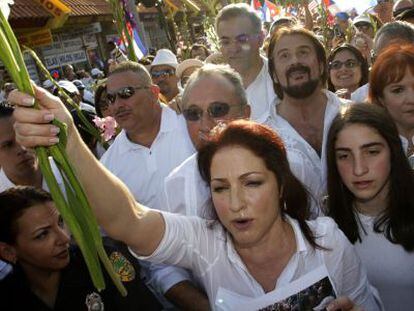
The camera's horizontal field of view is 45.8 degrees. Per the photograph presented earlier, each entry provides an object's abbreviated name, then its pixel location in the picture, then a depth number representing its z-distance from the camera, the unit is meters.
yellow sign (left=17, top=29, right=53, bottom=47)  11.21
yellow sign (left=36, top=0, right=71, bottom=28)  11.16
